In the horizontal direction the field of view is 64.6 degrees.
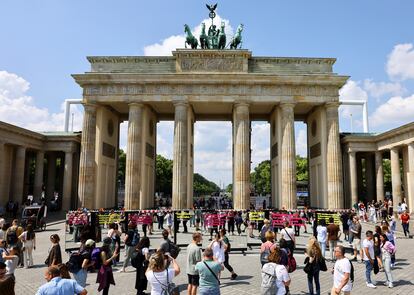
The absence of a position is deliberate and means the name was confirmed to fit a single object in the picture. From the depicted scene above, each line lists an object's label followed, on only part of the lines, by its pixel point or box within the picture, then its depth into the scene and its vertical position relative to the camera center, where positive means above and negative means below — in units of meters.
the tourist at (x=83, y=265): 7.80 -1.85
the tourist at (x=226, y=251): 10.69 -2.02
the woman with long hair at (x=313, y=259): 8.16 -1.75
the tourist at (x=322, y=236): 13.78 -1.97
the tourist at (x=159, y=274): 5.91 -1.56
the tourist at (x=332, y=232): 12.54 -1.64
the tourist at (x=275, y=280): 6.14 -1.71
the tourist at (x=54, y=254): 9.00 -1.83
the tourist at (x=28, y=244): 12.83 -2.21
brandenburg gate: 34.84 +9.57
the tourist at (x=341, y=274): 6.90 -1.81
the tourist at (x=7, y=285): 5.00 -1.49
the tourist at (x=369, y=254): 10.10 -2.02
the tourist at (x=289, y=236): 11.09 -1.65
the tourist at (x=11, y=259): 9.62 -2.13
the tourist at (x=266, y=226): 12.45 -1.44
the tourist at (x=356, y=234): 14.05 -1.97
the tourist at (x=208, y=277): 6.44 -1.74
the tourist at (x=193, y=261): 7.95 -1.81
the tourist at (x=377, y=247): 10.53 -1.85
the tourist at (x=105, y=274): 8.21 -2.17
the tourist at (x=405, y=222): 19.77 -1.96
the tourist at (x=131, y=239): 11.74 -1.82
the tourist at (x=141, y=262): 8.65 -1.96
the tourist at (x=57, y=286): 5.08 -1.55
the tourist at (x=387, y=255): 10.14 -2.07
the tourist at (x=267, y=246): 8.72 -1.52
